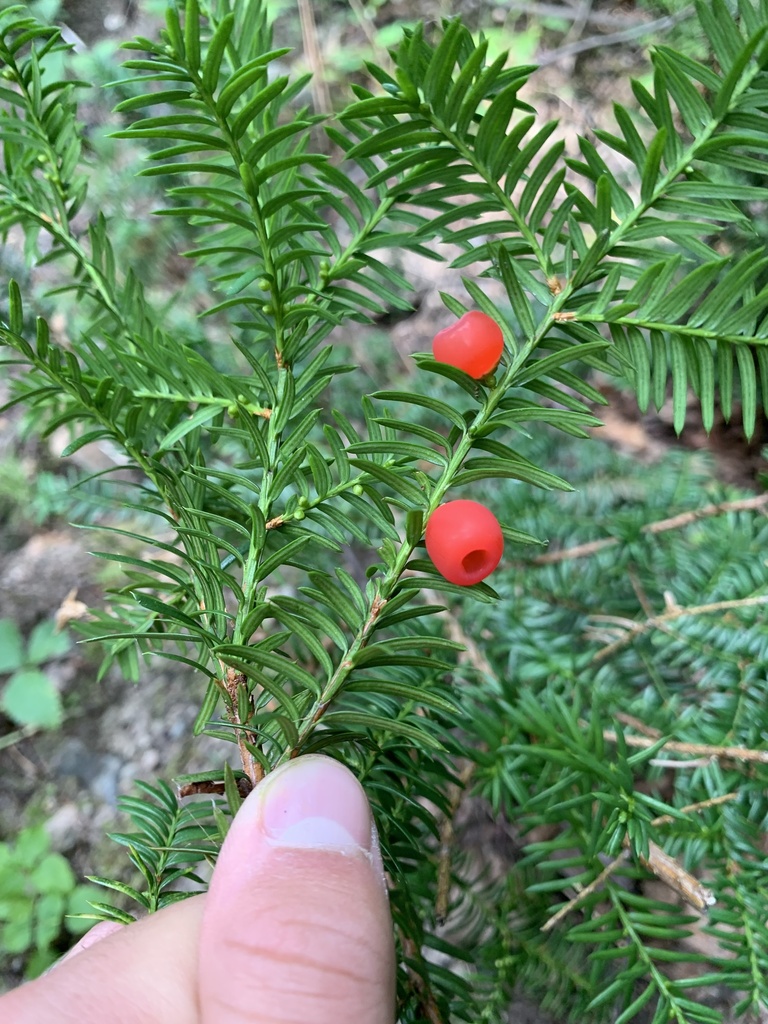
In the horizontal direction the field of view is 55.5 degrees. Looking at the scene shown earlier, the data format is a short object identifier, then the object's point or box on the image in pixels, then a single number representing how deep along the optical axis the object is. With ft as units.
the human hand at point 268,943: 0.31
